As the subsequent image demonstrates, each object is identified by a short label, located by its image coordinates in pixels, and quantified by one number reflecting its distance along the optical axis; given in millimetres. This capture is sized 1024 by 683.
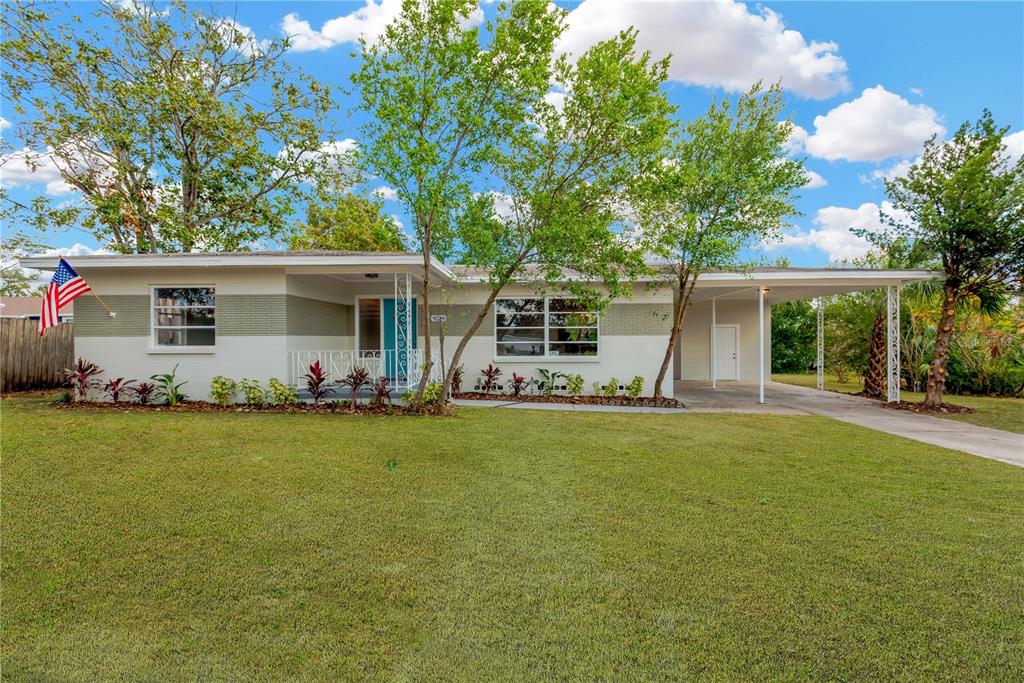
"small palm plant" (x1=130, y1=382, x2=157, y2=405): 10344
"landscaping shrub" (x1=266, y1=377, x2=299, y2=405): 10219
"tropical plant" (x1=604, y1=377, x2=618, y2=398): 12703
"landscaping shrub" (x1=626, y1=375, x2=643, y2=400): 12547
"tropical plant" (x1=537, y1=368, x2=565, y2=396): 12836
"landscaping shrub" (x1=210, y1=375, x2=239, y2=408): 10312
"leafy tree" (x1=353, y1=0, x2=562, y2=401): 7941
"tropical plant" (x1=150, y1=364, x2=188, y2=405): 10413
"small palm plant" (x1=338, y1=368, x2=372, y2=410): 9852
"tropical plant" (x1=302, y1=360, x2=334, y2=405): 10055
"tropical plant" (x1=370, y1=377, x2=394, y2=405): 9930
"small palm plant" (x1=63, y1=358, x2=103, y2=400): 10383
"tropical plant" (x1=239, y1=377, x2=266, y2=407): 10281
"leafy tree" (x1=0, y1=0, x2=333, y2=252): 16031
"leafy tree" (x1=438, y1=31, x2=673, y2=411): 8211
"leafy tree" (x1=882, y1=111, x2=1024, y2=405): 10477
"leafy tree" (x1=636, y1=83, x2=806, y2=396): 10422
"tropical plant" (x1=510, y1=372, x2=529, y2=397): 12609
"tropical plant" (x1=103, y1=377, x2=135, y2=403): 10375
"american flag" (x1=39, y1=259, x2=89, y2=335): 9023
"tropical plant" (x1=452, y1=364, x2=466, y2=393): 12687
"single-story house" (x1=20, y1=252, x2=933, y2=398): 10586
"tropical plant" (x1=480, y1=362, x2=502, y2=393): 12859
